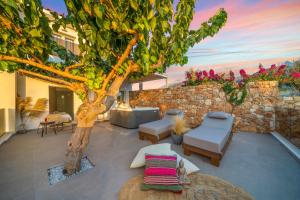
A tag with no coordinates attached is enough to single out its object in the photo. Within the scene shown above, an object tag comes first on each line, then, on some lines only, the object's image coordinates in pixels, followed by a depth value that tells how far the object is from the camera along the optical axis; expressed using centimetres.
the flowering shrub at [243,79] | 519
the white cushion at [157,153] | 270
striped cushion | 218
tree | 162
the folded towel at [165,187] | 213
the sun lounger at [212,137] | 307
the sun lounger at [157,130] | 459
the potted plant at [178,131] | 436
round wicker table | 204
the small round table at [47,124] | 565
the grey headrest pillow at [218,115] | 443
